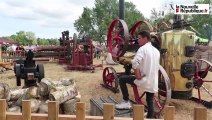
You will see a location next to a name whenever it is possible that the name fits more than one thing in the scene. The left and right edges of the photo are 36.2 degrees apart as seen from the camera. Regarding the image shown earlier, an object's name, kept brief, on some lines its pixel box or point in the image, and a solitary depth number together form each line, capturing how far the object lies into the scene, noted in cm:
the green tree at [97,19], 5872
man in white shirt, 505
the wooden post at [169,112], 254
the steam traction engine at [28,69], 487
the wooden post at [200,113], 240
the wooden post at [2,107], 271
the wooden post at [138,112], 254
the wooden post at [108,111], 257
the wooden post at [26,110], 269
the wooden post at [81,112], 264
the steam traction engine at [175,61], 658
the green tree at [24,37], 9883
